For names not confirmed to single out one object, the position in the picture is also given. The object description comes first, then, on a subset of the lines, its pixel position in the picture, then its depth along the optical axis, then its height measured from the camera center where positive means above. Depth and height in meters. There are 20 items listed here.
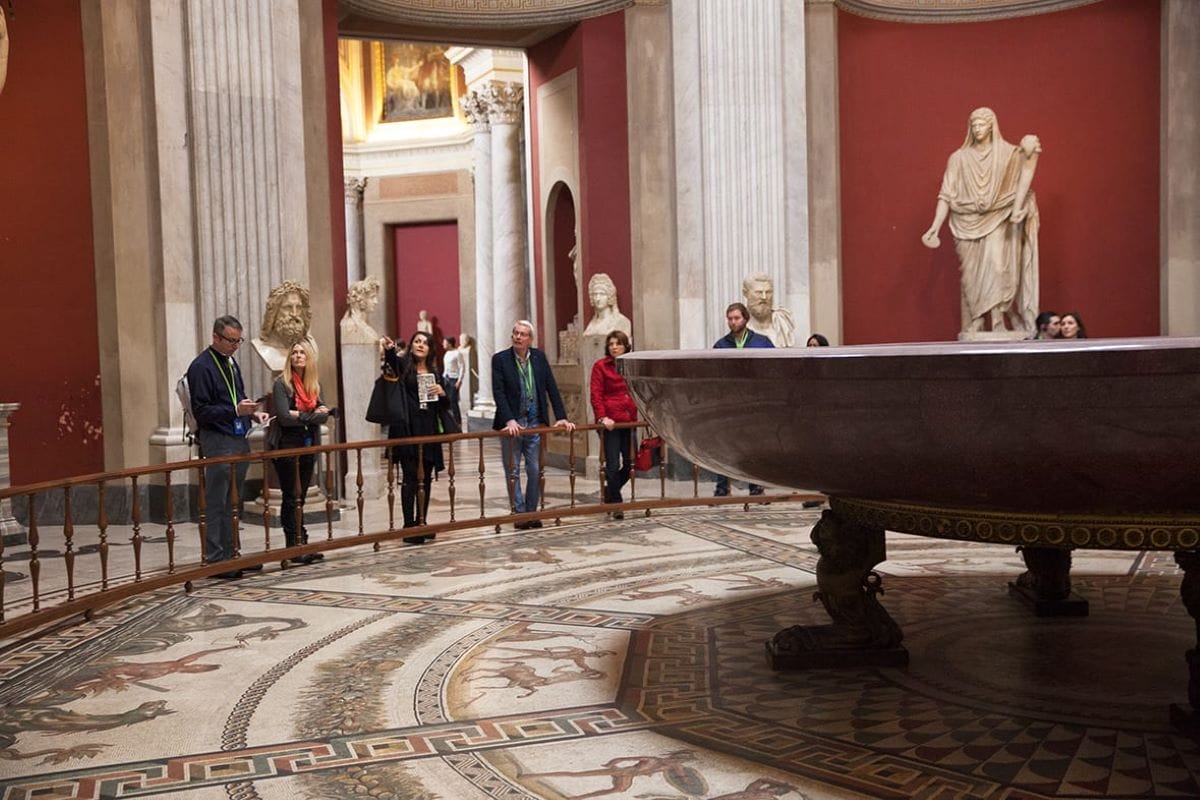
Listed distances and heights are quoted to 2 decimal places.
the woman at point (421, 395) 8.33 -0.30
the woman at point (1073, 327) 8.34 +0.04
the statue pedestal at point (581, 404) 11.62 -0.59
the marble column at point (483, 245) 17.34 +1.48
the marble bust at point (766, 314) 10.17 +0.23
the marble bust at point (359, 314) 10.53 +0.32
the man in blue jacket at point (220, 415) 6.72 -0.33
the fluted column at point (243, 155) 9.13 +1.50
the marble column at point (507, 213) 16.48 +1.81
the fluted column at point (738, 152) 11.11 +1.72
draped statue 11.55 +1.11
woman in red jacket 8.60 -0.44
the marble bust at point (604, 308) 11.32 +0.34
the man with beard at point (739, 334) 8.43 +0.05
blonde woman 7.21 -0.36
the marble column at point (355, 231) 20.94 +2.07
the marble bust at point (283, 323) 8.84 +0.22
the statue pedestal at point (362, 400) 10.55 -0.42
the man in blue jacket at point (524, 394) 8.41 -0.32
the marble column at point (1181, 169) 11.83 +1.55
